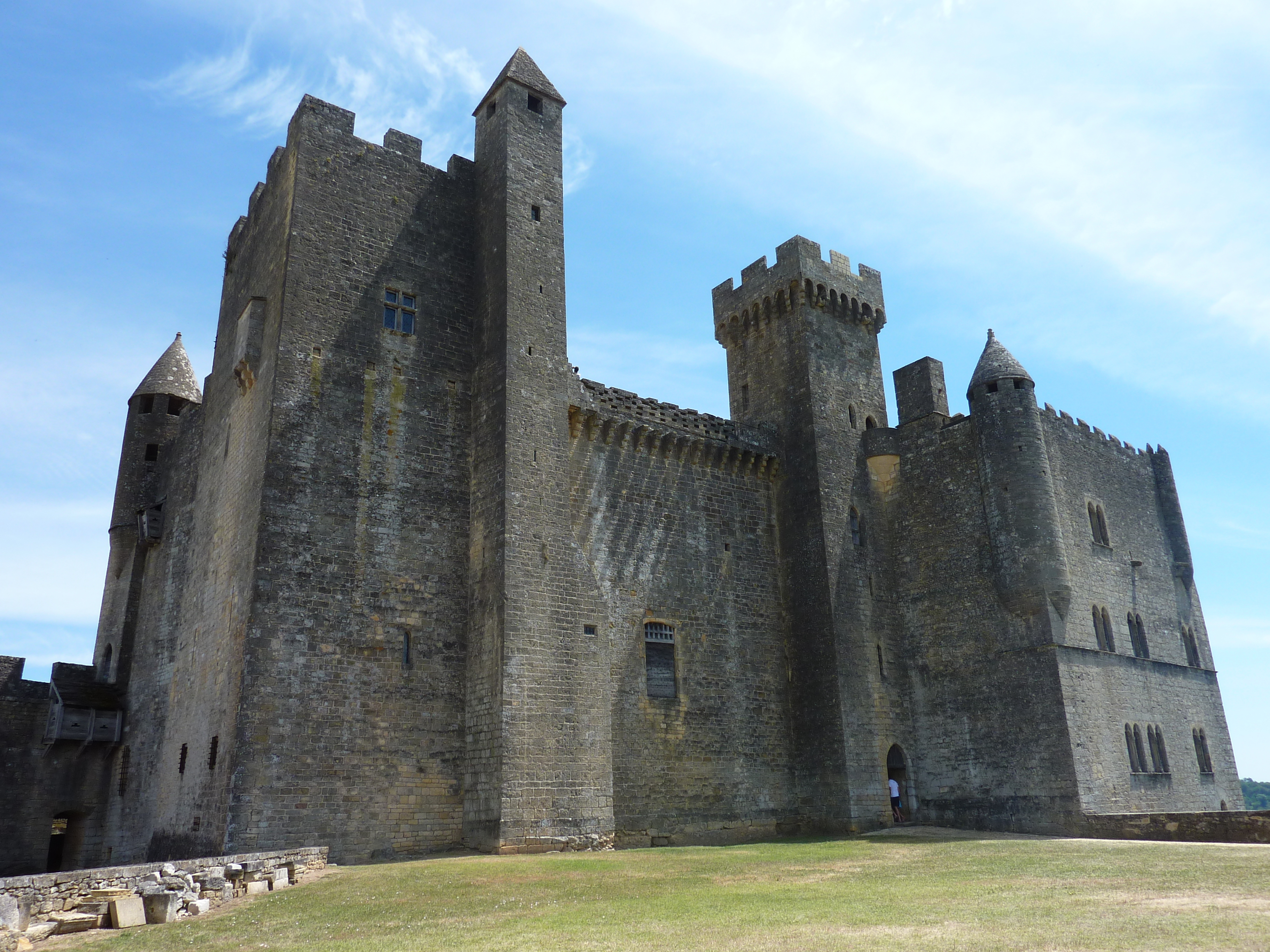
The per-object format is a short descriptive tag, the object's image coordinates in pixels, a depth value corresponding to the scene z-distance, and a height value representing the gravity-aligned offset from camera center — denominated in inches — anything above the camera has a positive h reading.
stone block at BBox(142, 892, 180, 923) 426.3 -41.0
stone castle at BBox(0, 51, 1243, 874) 748.6 +190.1
